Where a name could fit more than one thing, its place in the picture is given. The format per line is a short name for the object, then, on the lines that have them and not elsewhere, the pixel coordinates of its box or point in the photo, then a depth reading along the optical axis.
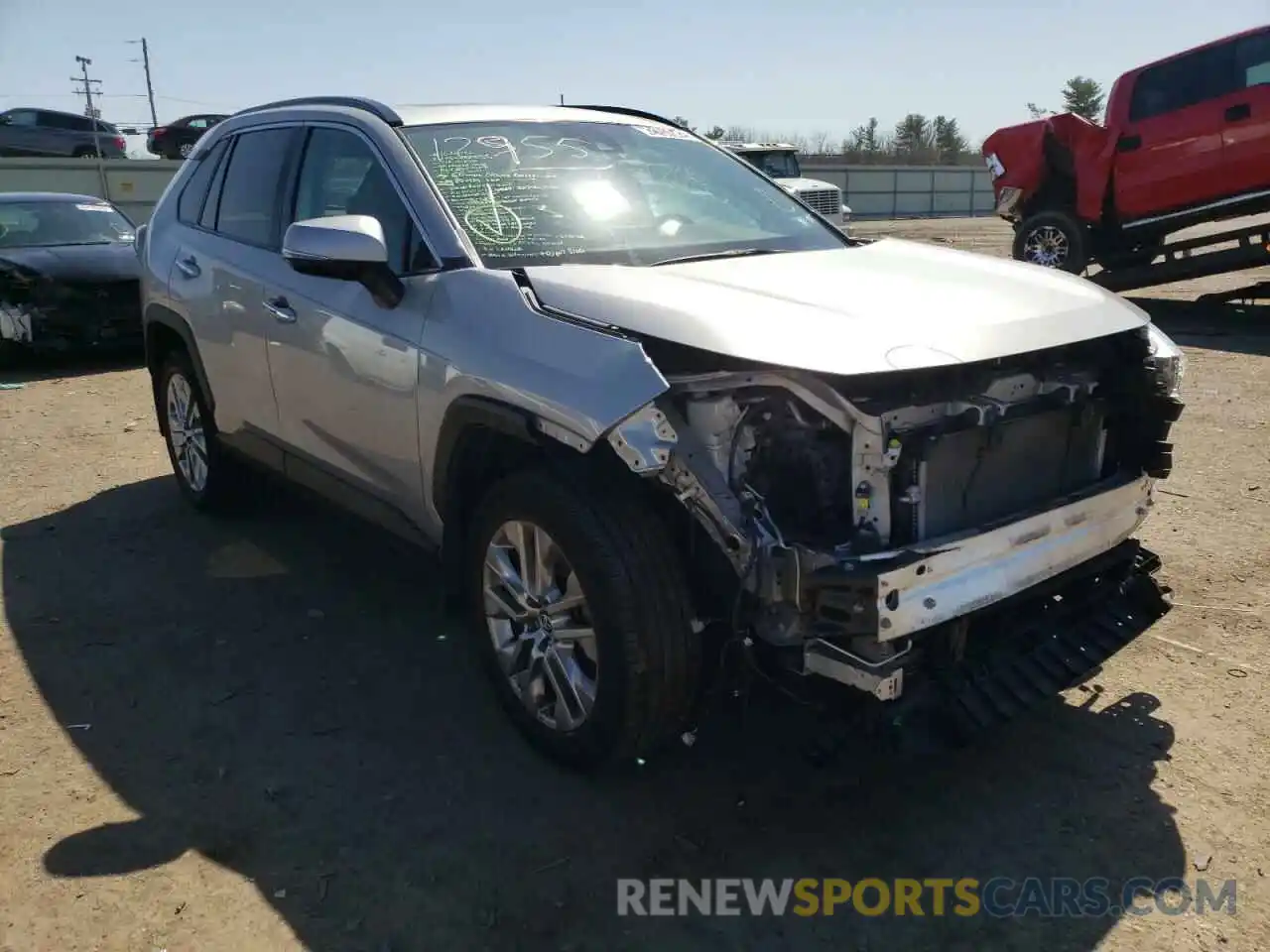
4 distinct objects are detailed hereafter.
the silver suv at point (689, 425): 2.55
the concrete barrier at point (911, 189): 40.47
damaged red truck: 9.89
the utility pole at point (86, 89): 61.06
